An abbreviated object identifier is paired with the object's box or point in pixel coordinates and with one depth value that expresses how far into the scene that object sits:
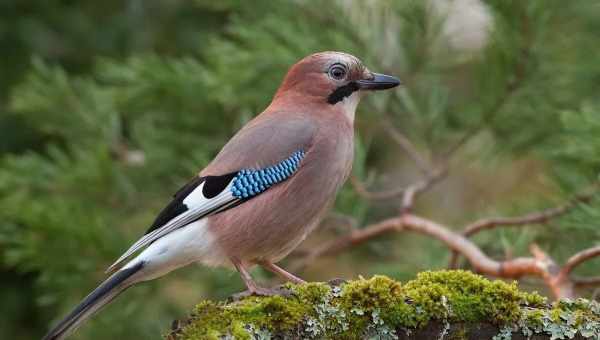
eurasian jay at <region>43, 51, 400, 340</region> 7.38
